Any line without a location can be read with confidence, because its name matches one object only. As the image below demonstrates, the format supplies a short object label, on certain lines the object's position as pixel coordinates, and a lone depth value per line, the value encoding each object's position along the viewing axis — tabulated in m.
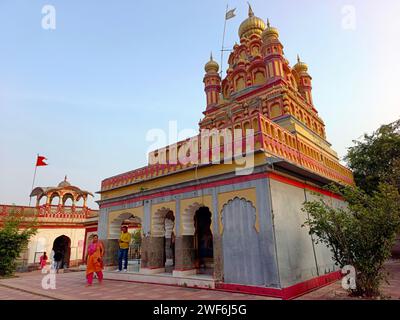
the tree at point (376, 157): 15.20
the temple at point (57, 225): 20.44
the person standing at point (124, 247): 10.91
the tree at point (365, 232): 6.22
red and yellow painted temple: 7.07
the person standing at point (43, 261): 19.16
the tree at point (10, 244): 14.55
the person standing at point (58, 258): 20.66
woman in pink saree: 9.56
